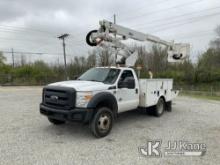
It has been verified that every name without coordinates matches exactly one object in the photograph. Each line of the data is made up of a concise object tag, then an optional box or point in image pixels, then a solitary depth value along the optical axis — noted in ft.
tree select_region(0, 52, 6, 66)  150.76
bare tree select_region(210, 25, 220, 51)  124.58
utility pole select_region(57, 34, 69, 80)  103.30
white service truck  15.98
